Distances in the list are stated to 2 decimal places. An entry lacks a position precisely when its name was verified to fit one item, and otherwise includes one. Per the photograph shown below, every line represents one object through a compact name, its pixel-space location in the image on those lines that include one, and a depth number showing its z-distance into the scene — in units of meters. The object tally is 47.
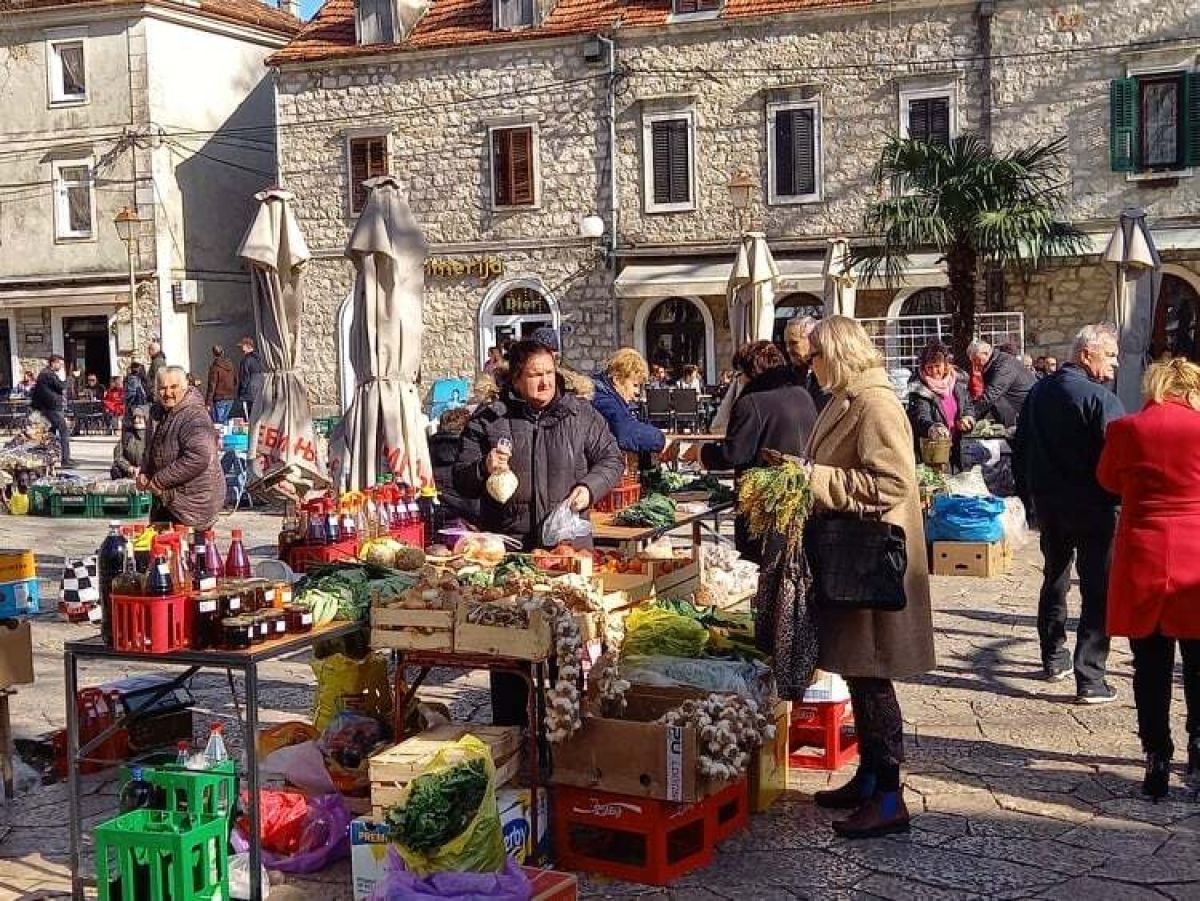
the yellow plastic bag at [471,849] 4.01
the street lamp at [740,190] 18.27
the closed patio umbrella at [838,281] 16.39
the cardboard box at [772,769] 5.43
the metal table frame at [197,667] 4.48
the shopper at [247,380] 19.27
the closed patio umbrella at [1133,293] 13.37
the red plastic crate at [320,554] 6.82
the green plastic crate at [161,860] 4.29
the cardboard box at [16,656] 5.79
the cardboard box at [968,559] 10.52
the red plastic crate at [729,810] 5.04
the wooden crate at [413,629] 4.91
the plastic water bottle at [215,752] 4.92
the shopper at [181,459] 8.00
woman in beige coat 4.89
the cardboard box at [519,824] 4.68
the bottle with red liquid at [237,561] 5.24
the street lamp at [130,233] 25.36
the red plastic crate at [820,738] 5.99
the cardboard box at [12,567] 6.03
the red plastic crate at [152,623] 4.51
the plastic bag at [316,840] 4.89
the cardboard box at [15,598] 5.96
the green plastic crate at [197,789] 4.64
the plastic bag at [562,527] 5.80
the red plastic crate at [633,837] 4.77
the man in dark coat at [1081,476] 6.55
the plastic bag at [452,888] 3.93
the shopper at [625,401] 8.51
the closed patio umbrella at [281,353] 10.77
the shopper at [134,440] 14.52
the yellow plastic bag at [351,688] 5.89
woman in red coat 5.34
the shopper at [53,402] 19.69
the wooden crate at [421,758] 4.64
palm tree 18.31
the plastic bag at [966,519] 10.48
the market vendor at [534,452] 5.81
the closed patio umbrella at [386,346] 9.25
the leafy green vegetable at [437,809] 4.01
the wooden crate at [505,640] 4.75
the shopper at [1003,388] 13.03
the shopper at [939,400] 11.54
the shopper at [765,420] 7.23
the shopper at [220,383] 21.36
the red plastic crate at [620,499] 8.00
